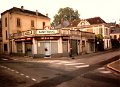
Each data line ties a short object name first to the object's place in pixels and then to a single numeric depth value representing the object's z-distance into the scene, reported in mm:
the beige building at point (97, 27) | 26883
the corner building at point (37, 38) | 17710
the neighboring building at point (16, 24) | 20847
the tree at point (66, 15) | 48316
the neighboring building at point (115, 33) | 36593
